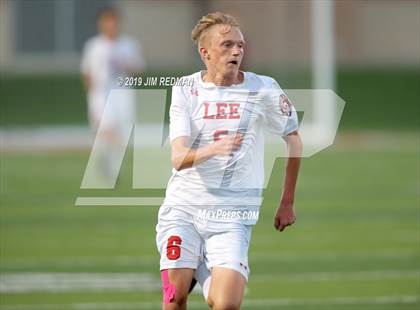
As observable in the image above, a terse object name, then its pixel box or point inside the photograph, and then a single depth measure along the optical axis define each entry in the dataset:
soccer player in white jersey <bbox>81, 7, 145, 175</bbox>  40.81
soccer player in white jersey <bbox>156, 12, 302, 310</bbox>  15.35
